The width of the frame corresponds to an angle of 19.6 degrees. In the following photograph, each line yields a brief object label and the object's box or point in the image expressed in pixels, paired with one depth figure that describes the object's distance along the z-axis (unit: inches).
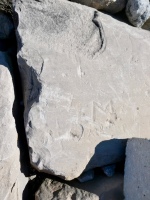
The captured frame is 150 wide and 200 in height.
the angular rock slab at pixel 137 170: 72.1
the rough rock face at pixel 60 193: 72.1
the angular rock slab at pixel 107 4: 89.7
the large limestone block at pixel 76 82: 72.6
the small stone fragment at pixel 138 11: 90.4
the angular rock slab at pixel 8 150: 68.8
